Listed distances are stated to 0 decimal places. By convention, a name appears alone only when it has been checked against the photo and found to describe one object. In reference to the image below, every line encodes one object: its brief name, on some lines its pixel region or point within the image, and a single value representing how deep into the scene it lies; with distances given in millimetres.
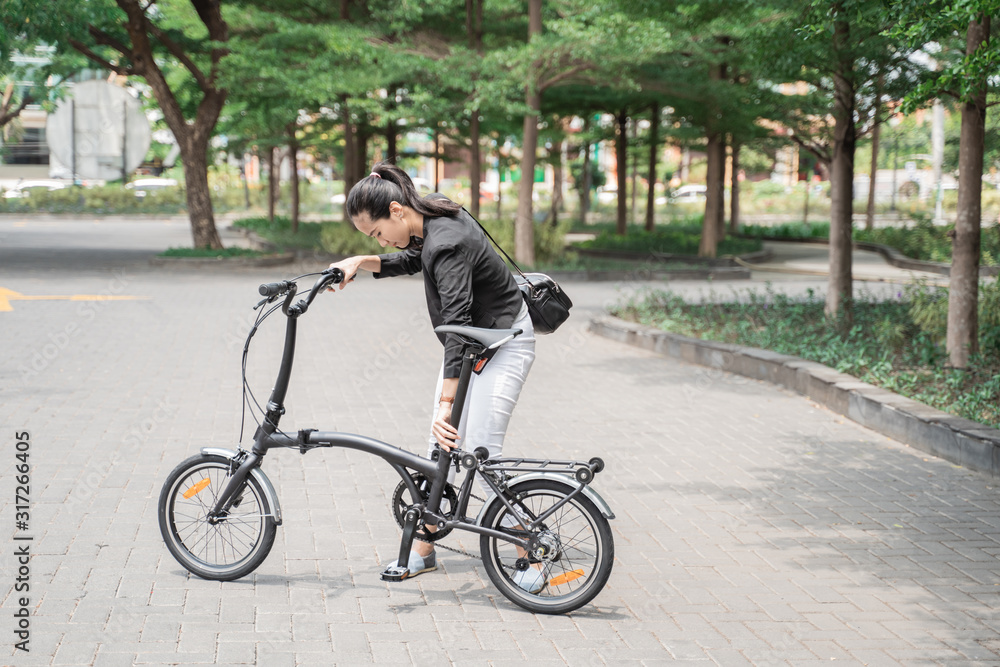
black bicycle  3932
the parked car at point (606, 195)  61975
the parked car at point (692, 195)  59156
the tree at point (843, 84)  9484
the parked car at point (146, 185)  54219
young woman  3863
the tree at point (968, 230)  7975
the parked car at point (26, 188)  50162
